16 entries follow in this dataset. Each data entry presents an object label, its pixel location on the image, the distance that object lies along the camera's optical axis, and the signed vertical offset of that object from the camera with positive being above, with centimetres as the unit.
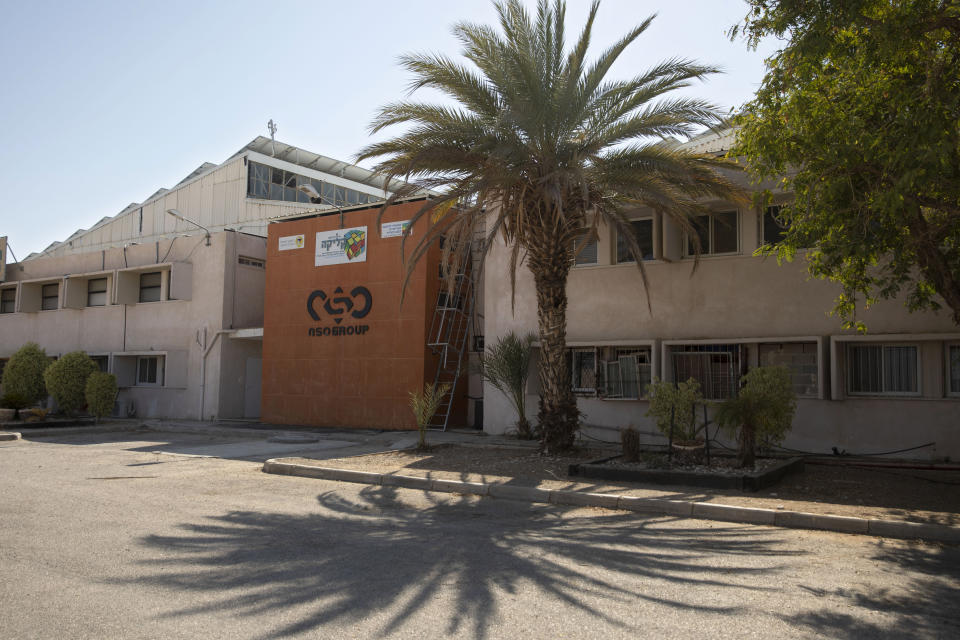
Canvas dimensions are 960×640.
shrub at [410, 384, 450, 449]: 1484 -77
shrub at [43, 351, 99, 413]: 2444 -34
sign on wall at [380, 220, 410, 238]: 2079 +415
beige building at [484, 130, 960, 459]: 1339 +73
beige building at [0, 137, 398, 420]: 2512 +210
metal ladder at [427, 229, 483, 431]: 2006 +120
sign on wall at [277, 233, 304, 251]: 2316 +416
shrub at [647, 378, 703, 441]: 1146 -50
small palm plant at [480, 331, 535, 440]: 1692 +11
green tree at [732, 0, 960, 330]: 809 +302
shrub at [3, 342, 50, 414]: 2608 -16
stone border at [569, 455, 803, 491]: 996 -146
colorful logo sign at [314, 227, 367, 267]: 2169 +384
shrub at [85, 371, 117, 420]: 2336 -74
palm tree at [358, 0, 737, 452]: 1263 +412
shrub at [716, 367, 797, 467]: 1095 -51
